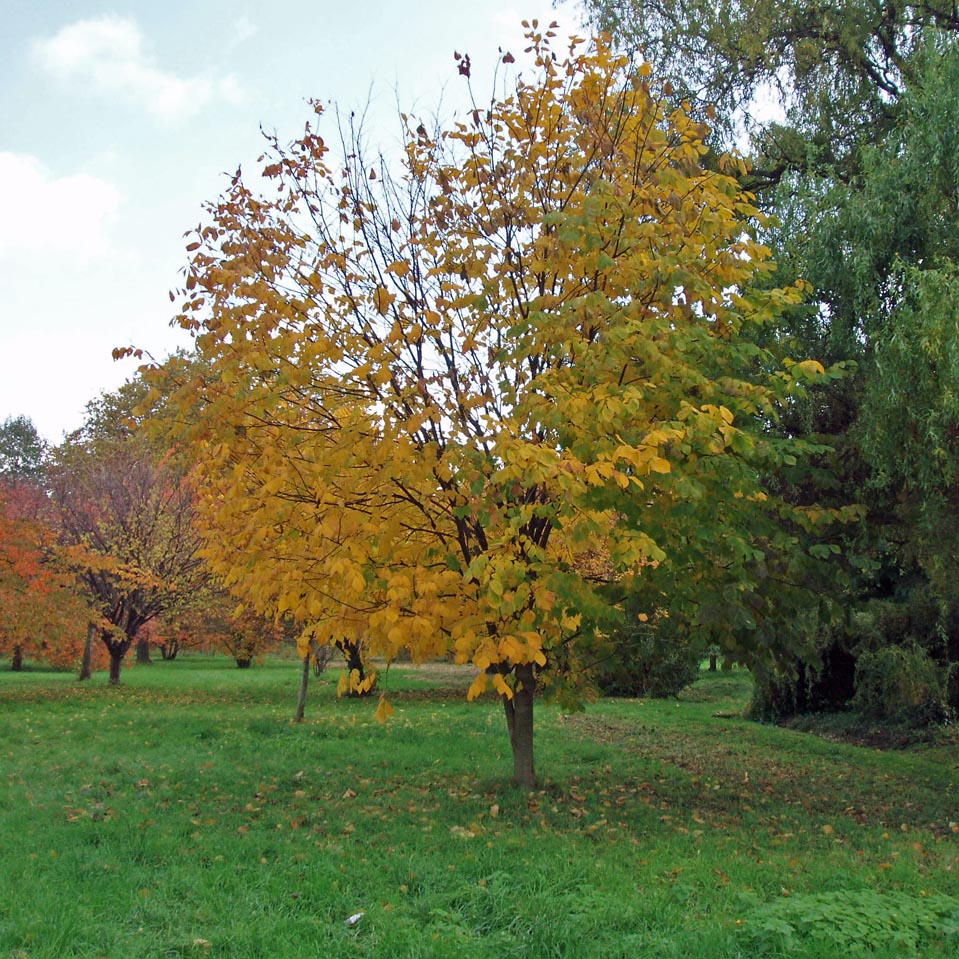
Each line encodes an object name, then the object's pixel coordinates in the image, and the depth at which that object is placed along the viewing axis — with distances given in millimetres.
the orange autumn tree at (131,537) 20094
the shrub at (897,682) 13305
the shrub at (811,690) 15898
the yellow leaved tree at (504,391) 5121
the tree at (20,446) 56588
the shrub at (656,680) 19798
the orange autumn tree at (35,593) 15633
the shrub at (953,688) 13736
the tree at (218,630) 21389
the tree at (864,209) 6438
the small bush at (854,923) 3699
